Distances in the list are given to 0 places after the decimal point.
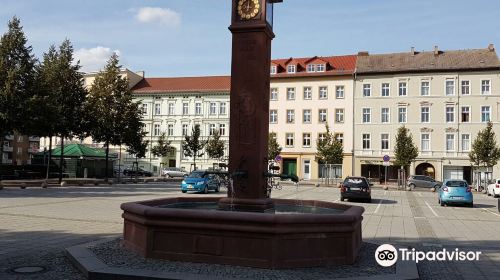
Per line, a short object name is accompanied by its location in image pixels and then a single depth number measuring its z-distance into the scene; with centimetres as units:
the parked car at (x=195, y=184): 2953
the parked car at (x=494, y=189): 3488
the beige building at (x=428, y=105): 5303
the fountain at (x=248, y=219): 728
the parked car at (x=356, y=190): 2527
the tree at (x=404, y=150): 4697
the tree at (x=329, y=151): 4841
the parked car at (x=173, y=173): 6275
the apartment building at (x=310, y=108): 5947
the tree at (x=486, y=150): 4388
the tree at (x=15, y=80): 2795
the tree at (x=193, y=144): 6028
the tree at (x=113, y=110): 3969
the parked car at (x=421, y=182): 4500
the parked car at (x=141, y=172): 6259
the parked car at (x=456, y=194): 2416
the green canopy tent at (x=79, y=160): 4544
